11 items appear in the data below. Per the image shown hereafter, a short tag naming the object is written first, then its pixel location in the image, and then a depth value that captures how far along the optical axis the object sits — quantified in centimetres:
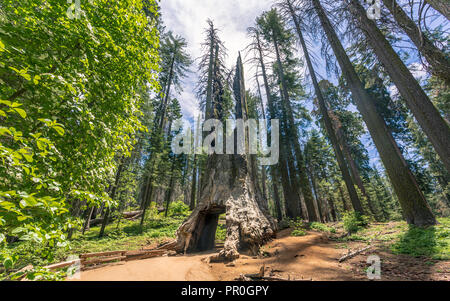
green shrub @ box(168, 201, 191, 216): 2011
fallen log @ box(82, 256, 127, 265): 543
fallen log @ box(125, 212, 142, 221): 1974
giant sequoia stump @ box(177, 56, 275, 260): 596
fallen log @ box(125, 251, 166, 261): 651
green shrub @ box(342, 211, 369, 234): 802
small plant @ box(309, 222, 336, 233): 931
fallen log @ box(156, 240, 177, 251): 767
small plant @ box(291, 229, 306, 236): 779
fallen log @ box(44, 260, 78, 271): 428
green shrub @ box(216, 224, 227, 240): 1098
